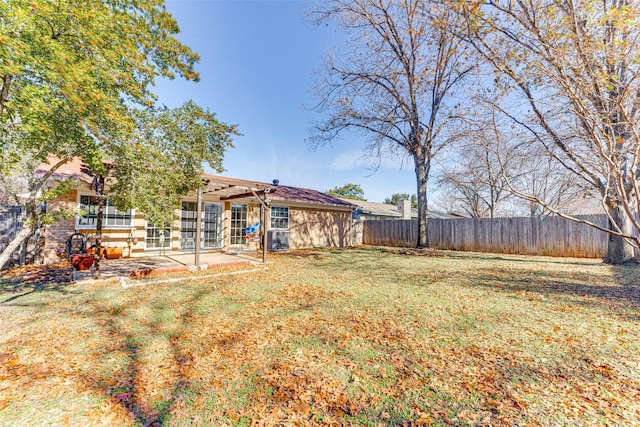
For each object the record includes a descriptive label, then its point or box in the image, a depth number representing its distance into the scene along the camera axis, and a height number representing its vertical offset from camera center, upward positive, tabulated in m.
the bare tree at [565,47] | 2.74 +2.28
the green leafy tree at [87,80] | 3.12 +1.99
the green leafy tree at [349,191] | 38.72 +5.17
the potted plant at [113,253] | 8.47 -1.00
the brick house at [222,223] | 8.01 +0.04
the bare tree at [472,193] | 13.97 +3.04
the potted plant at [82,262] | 6.34 -0.99
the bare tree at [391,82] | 10.59 +6.45
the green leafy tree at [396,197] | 40.88 +4.57
